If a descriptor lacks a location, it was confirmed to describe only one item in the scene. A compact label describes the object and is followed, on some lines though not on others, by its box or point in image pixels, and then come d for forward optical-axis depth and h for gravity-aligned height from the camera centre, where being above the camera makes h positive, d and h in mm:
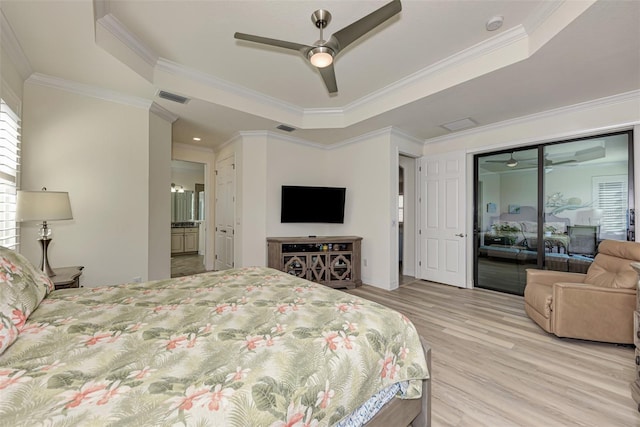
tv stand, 4168 -696
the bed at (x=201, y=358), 709 -505
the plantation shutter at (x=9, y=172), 2129 +377
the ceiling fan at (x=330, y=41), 1710 +1280
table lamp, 2062 +50
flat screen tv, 4539 +203
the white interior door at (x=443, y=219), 4305 -59
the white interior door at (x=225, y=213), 4793 +45
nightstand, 2105 -532
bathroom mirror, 7970 +279
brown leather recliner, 2332 -815
